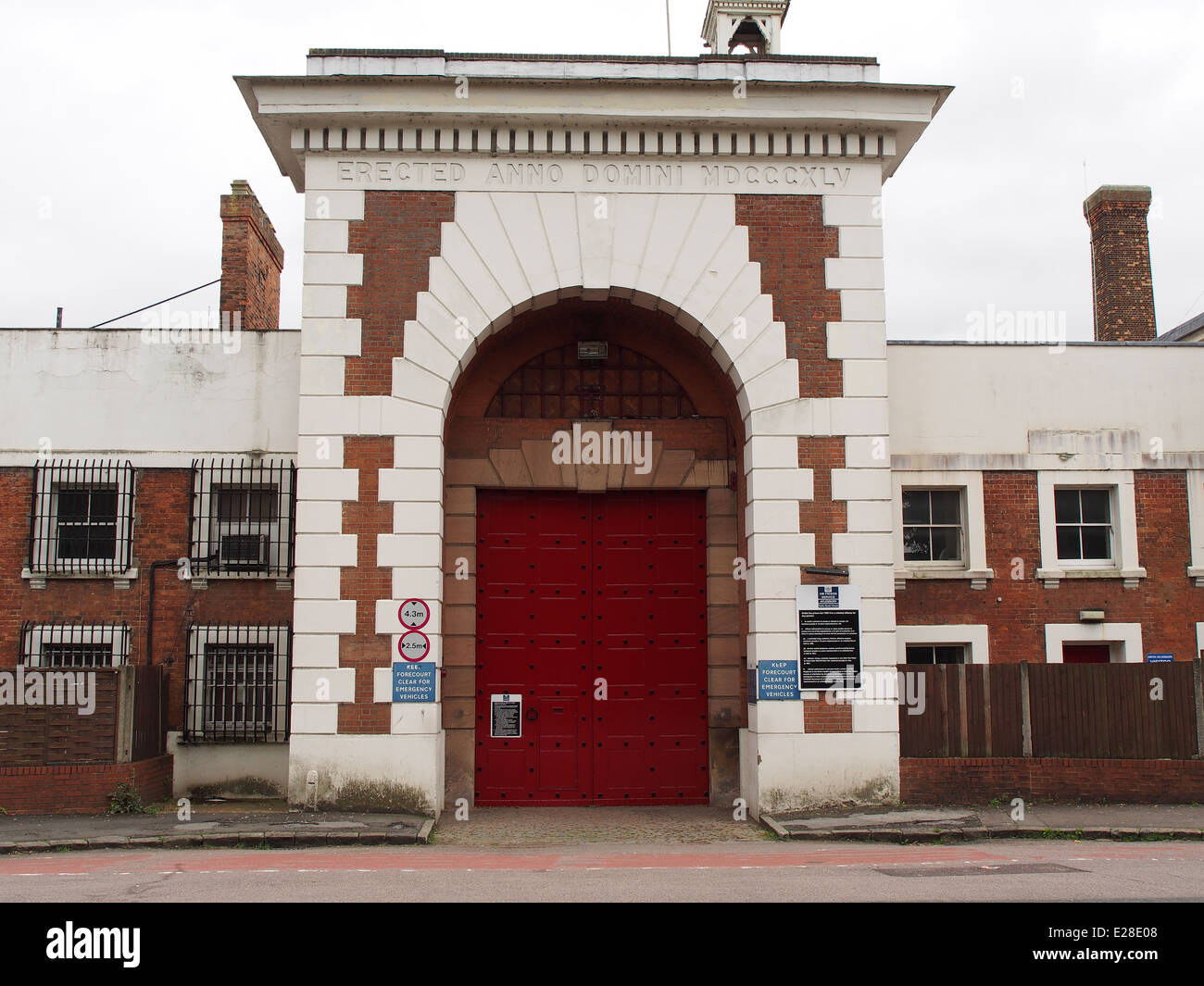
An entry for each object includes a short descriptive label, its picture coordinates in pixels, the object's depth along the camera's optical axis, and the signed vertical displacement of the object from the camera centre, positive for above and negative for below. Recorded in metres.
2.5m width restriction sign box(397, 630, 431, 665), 14.45 -0.11
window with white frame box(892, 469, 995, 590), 17.02 +1.59
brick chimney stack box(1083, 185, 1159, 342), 22.94 +7.03
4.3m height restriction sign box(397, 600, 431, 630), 14.48 +0.26
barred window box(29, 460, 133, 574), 16.56 +1.69
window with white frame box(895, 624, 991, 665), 16.72 -0.10
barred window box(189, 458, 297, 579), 16.52 +1.65
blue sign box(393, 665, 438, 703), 14.37 -0.54
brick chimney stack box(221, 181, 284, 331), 20.52 +6.58
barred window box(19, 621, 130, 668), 16.31 -0.08
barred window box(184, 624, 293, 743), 16.11 -0.62
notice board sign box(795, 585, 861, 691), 14.73 -0.01
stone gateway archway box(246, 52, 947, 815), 14.56 +4.10
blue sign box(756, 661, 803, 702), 14.68 -0.56
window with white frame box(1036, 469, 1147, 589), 17.19 +1.60
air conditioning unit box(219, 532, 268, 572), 16.48 +1.17
